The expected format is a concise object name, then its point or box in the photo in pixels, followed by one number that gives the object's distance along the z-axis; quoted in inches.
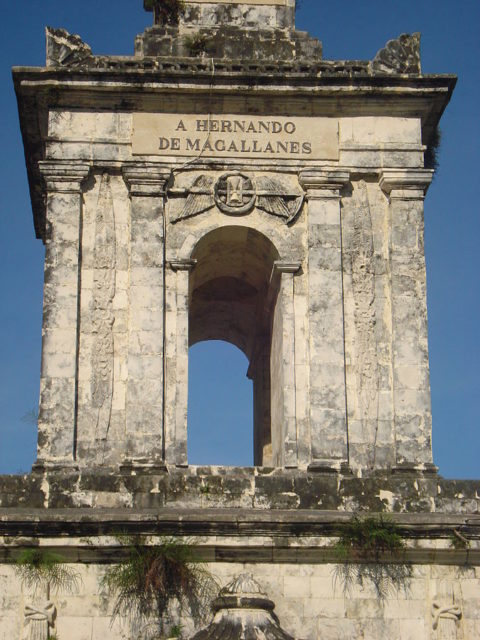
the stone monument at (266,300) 686.5
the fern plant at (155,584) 674.8
